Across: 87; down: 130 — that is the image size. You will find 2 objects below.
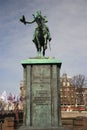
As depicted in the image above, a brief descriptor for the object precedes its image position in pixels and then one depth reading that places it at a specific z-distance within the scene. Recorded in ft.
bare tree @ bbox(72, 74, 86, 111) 272.92
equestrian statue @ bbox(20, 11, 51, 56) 64.49
